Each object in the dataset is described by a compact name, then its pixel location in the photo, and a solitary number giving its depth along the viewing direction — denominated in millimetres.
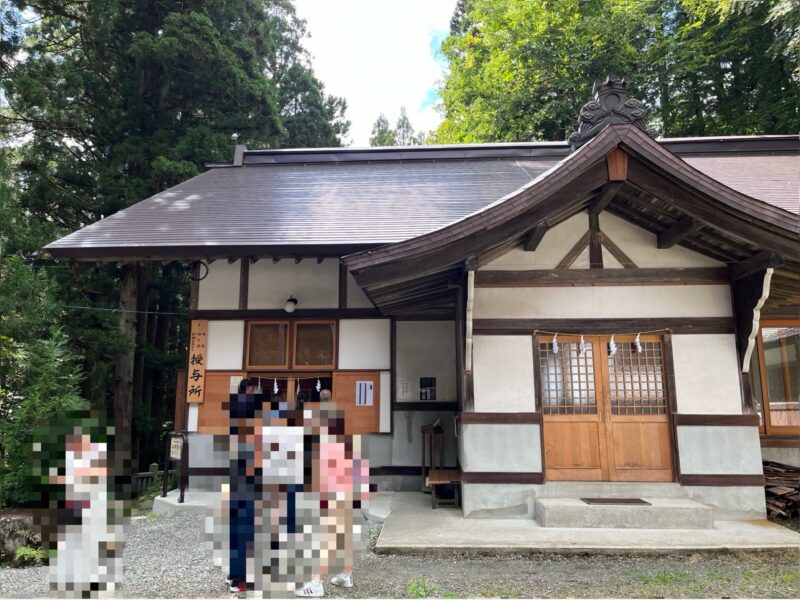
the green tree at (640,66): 15727
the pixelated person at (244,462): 3496
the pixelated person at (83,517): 2959
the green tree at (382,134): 36653
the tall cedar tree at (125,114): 11734
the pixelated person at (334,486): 3674
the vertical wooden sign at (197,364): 7840
